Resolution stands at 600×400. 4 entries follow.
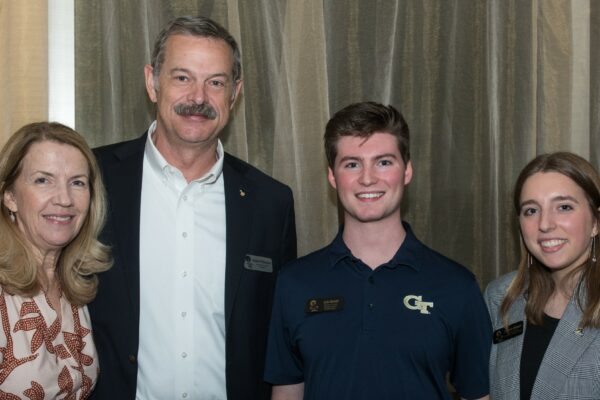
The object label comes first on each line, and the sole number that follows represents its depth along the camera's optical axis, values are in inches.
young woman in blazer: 87.4
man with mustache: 93.9
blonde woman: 81.6
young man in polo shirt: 85.8
